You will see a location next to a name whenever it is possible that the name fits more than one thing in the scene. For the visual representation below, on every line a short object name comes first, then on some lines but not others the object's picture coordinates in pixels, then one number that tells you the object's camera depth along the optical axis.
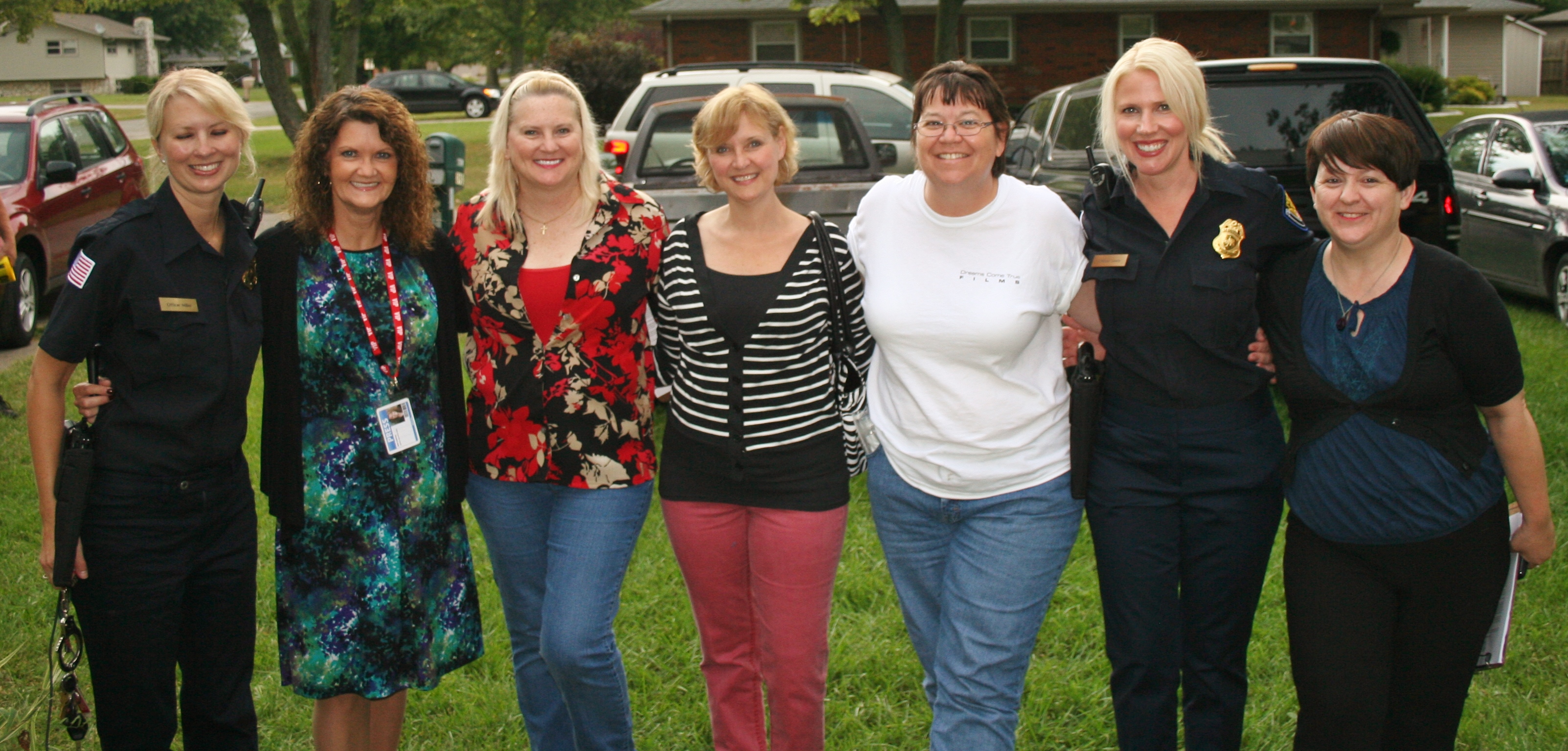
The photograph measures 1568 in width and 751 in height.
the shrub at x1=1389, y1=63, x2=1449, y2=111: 28.52
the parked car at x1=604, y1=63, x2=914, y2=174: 10.23
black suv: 6.60
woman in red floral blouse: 3.11
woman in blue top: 2.70
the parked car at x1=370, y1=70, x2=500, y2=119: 40.59
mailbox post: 7.41
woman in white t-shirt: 2.93
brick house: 28.48
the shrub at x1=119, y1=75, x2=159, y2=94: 57.78
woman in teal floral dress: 3.03
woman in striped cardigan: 3.05
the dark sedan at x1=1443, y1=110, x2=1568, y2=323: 9.23
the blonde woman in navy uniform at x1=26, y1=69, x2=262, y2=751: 2.82
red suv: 9.56
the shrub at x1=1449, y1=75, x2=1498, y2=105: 33.78
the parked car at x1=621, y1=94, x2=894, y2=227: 7.58
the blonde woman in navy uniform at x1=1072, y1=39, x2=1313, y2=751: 2.90
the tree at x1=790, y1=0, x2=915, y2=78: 21.64
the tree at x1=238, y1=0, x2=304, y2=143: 20.62
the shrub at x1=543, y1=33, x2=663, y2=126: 24.22
